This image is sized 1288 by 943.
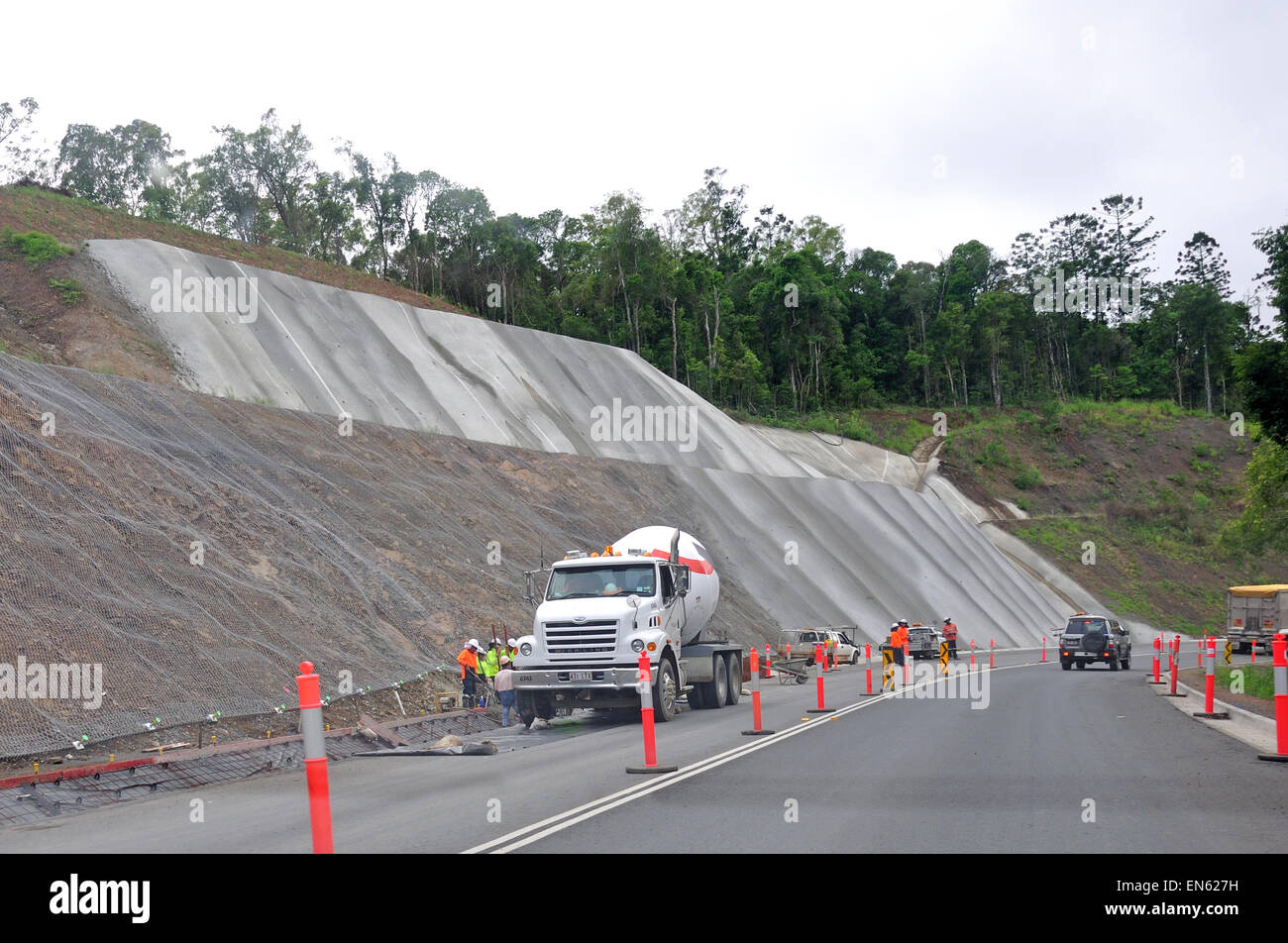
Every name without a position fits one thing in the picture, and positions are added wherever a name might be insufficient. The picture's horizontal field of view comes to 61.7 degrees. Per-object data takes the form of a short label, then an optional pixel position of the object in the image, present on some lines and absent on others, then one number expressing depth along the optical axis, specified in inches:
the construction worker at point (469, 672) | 830.5
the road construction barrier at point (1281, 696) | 467.8
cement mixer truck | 720.3
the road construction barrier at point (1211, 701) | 699.4
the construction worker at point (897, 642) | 1311.5
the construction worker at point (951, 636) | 1657.7
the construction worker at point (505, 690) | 768.9
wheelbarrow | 1222.6
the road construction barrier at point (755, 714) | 619.1
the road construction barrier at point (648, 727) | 467.8
